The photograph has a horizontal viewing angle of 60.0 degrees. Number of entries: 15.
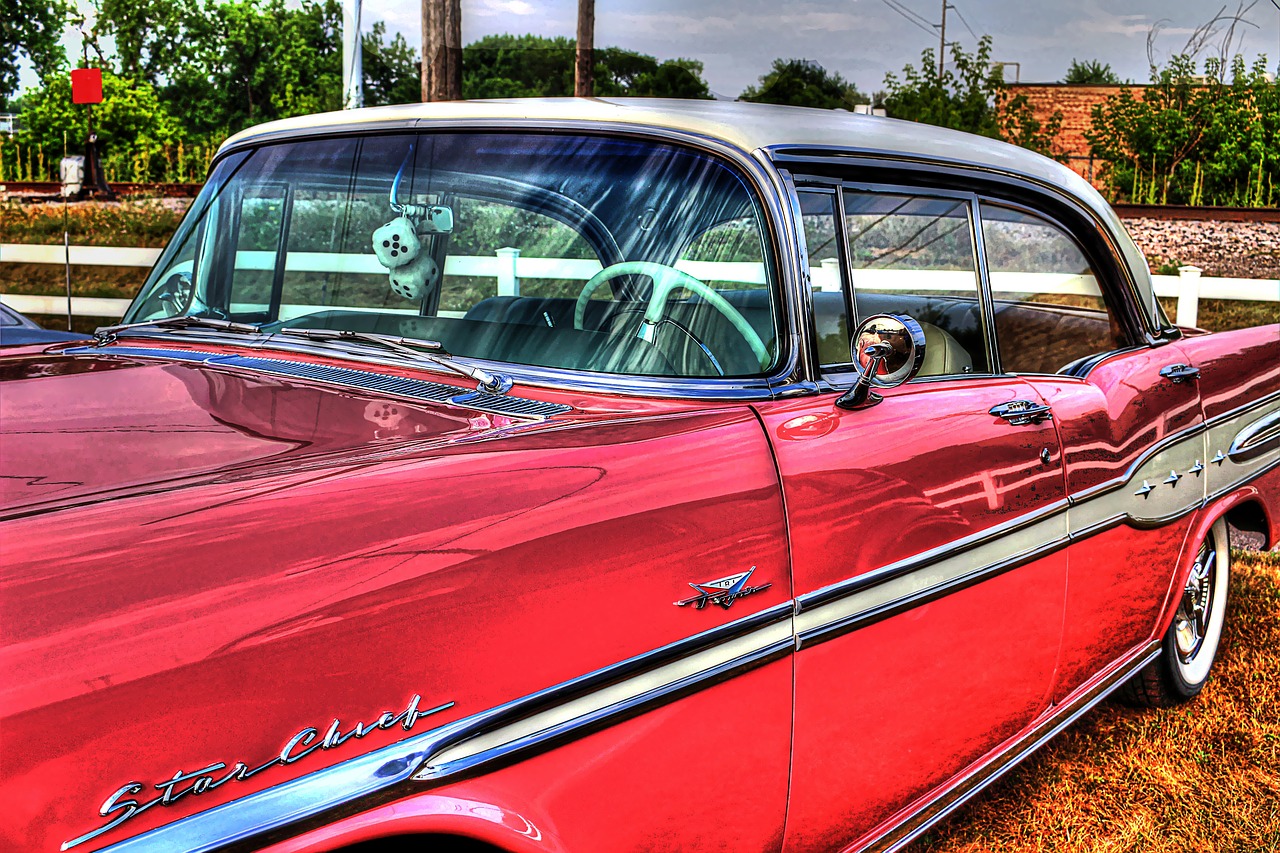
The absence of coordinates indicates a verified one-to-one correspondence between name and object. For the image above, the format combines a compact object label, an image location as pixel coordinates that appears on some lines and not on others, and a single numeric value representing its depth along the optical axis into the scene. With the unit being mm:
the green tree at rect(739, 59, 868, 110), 42281
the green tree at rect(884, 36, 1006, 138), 13445
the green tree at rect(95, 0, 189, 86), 46562
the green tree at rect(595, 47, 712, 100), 44938
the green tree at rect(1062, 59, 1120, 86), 37812
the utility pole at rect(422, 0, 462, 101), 8820
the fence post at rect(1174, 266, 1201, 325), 7801
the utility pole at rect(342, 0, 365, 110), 11578
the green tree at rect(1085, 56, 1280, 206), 16625
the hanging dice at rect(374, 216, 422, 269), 2406
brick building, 32056
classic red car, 1189
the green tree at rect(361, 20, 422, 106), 50688
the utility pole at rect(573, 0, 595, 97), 13969
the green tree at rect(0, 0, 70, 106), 43625
